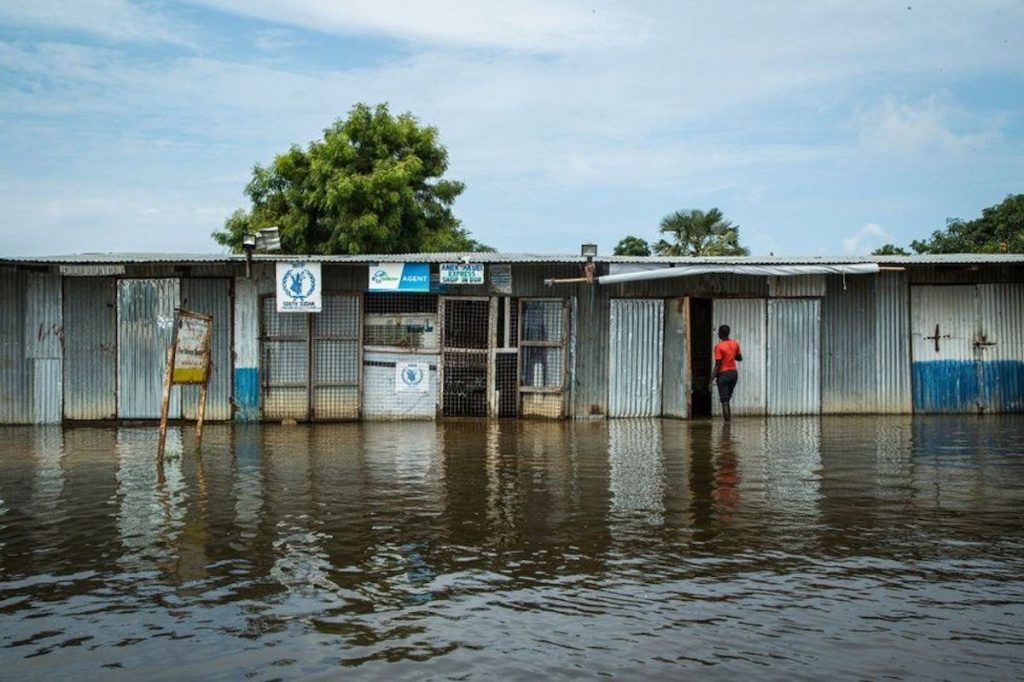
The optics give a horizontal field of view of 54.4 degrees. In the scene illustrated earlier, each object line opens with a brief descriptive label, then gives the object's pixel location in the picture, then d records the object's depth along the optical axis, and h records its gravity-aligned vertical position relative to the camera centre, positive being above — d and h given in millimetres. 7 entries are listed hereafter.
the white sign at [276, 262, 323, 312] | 17203 +1291
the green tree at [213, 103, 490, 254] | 28828 +5111
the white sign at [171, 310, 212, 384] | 12438 +180
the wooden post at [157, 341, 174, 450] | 11952 -335
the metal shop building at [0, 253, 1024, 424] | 17266 +480
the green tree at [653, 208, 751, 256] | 36312 +4753
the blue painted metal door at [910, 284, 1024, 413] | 18312 +173
